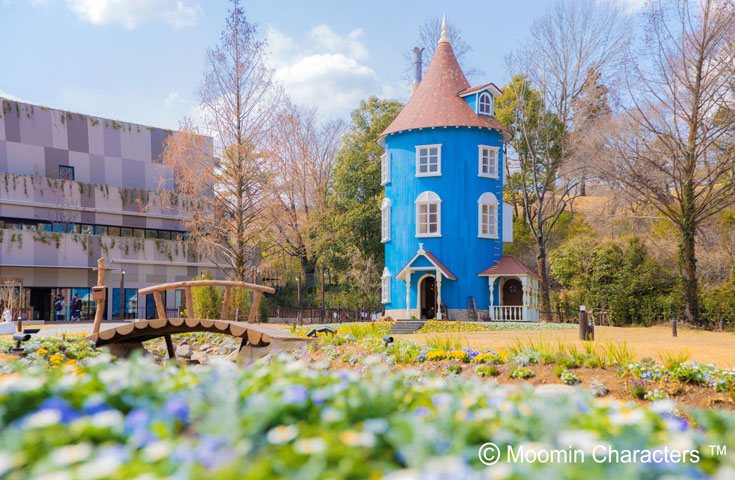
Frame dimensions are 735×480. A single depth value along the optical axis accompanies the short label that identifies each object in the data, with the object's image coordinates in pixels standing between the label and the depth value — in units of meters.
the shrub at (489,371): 9.35
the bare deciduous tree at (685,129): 22.88
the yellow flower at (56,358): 10.31
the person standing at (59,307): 33.25
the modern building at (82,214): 32.03
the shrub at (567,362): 9.22
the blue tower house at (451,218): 26.02
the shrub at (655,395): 7.69
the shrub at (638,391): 7.97
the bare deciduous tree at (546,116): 29.22
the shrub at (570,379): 8.59
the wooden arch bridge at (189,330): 11.69
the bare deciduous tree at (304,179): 31.96
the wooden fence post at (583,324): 12.69
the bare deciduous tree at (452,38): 38.77
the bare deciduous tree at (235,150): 24.05
